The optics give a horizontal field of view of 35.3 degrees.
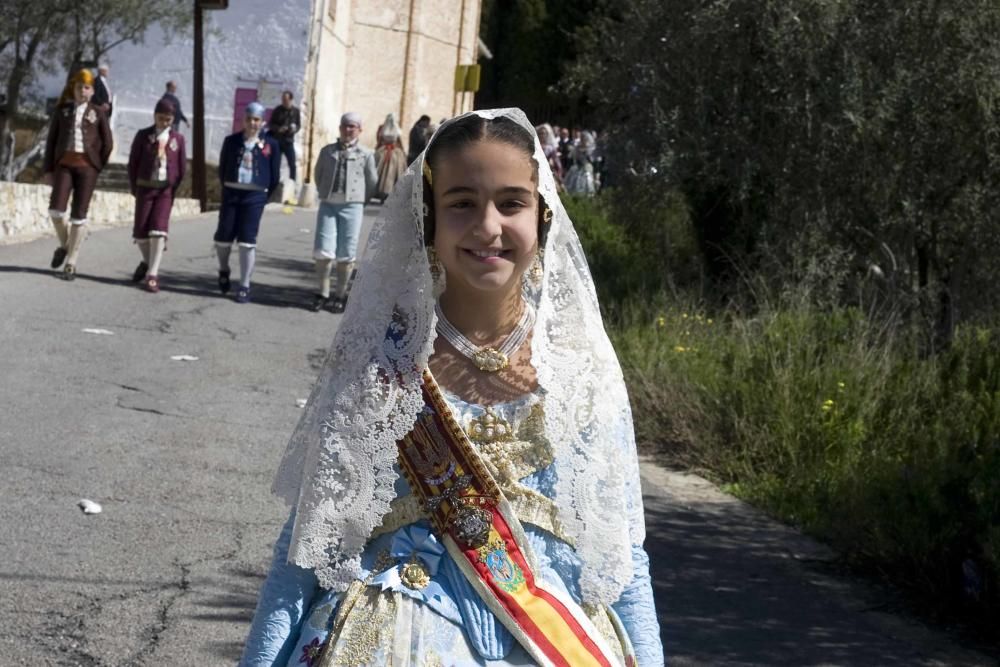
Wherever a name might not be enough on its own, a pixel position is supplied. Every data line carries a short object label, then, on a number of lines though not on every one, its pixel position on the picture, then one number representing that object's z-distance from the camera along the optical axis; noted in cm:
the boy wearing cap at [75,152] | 1530
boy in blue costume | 1523
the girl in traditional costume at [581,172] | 2960
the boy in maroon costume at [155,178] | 1538
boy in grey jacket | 1488
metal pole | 3189
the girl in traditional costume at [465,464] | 269
